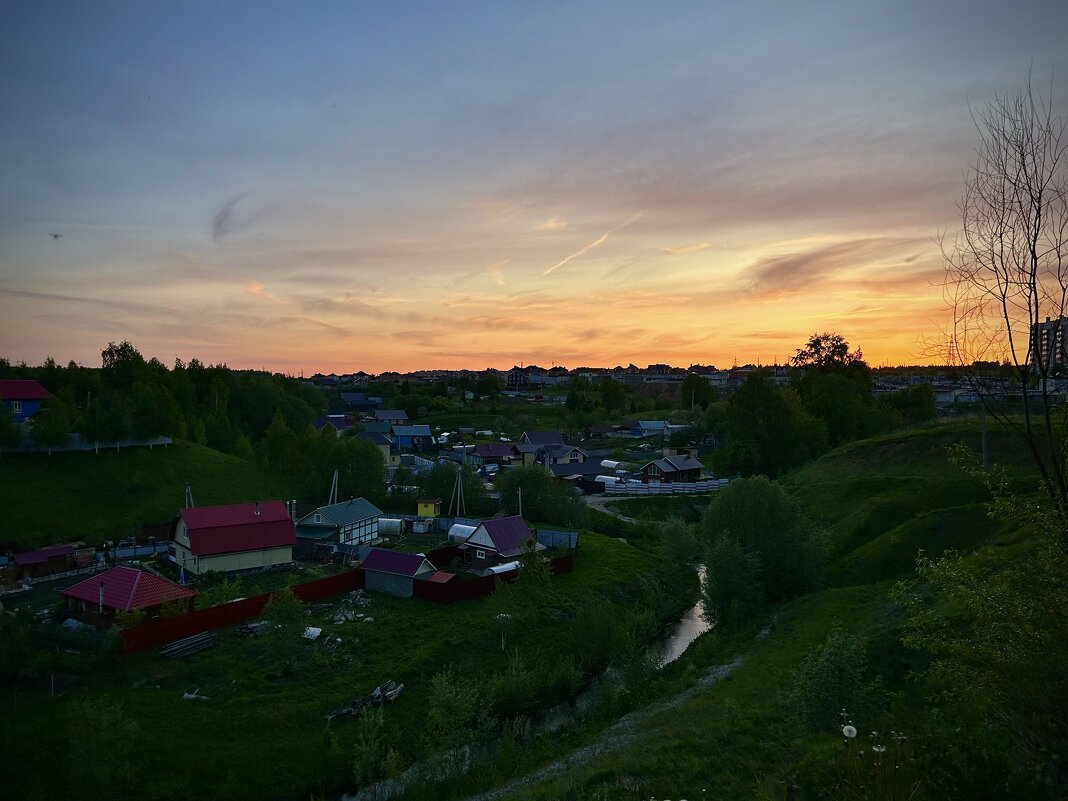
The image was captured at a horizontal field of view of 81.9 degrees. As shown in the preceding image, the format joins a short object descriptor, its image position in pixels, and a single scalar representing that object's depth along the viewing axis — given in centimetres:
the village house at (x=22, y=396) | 5261
